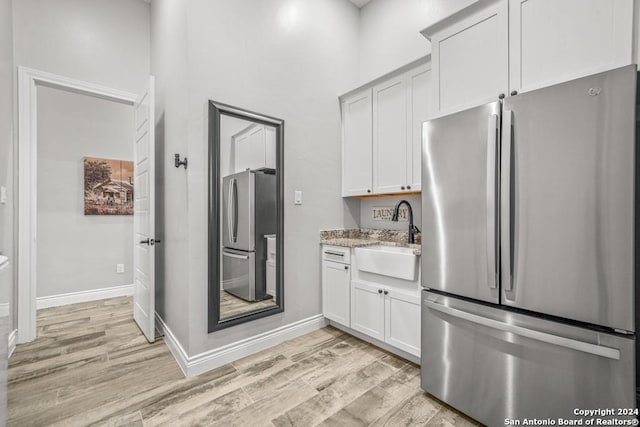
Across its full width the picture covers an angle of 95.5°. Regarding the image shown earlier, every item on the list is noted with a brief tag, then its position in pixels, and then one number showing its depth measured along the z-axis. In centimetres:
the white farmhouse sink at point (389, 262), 212
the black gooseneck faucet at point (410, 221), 269
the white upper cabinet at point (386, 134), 250
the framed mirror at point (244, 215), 219
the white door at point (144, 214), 257
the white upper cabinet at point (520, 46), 137
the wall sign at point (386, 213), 291
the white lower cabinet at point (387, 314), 213
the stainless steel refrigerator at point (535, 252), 119
